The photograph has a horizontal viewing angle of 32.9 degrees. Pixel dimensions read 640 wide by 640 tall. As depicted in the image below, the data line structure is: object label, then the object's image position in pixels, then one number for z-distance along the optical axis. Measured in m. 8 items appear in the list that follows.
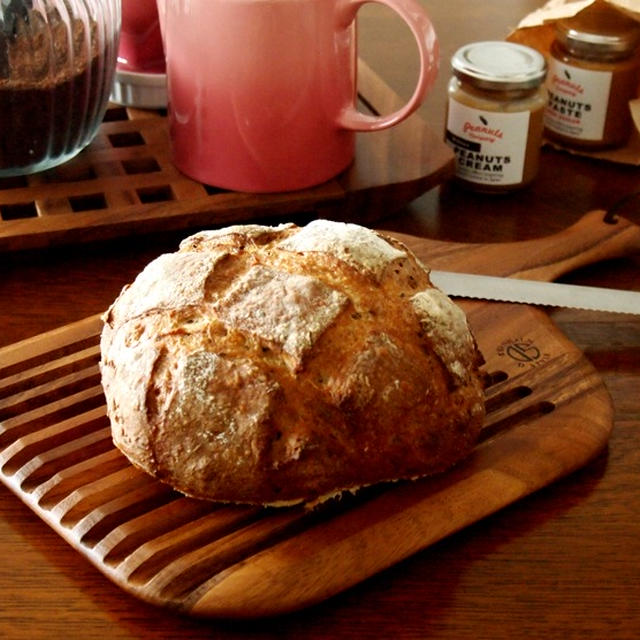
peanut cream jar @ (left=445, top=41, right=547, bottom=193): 1.05
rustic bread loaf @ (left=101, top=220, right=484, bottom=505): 0.66
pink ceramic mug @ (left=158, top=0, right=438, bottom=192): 0.93
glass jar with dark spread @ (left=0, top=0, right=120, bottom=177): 0.96
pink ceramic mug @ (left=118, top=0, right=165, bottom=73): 1.11
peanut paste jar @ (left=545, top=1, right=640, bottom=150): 1.13
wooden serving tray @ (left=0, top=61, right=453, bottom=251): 0.97
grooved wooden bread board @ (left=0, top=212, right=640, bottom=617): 0.64
